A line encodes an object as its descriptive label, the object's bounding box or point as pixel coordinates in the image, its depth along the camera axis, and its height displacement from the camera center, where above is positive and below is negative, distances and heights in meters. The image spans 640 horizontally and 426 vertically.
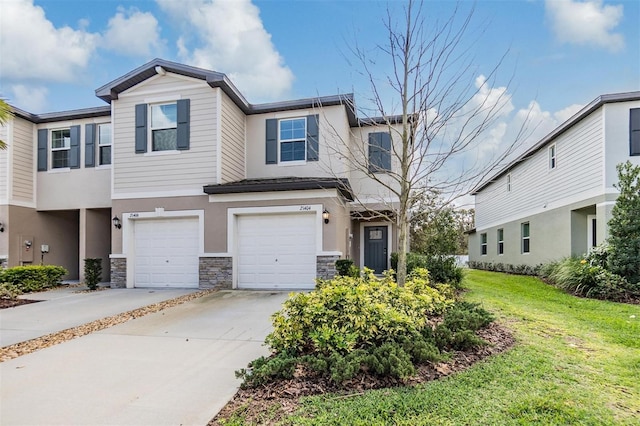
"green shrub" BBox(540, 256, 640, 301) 8.94 -1.56
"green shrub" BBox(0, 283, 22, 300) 9.48 -1.98
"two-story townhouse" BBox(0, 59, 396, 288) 10.24 +1.24
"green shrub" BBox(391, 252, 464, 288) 9.12 -1.22
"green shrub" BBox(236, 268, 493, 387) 3.54 -1.33
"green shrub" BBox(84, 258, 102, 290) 10.79 -1.59
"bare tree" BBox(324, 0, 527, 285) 5.48 +2.02
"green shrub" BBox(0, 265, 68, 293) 10.34 -1.75
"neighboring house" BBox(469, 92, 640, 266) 10.84 +1.51
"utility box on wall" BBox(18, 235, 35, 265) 12.66 -1.03
